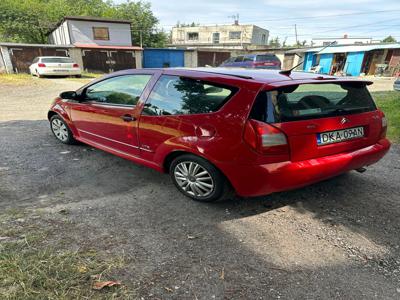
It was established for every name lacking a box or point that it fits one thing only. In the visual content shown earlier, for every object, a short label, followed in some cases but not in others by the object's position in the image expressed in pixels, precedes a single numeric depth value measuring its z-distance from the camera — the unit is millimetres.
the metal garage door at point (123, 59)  25844
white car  17141
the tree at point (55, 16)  35488
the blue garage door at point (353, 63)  28133
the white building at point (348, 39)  47938
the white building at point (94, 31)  28094
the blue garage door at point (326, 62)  31109
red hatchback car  2611
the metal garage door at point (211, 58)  31453
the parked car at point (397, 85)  11192
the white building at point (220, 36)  55969
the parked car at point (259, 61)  19045
